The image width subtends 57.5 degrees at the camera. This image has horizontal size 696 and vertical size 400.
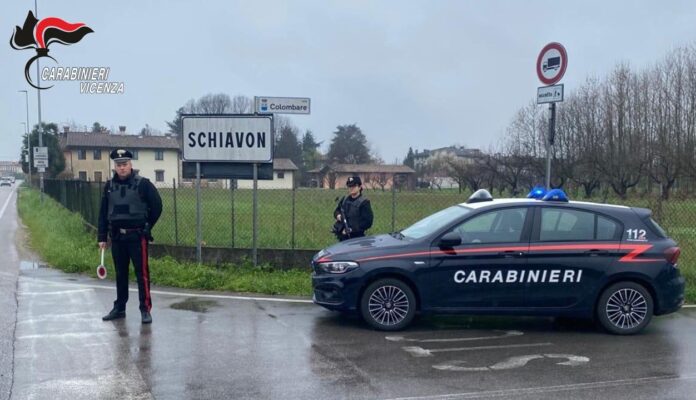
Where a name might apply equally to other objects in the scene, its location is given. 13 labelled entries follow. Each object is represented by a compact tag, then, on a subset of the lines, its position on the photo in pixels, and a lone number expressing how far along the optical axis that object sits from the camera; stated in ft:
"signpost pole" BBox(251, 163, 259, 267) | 35.42
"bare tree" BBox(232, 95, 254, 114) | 273.62
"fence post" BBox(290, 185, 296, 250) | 37.13
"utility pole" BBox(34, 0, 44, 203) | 85.82
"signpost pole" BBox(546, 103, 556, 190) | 29.50
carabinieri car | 23.45
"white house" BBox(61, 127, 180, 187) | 214.28
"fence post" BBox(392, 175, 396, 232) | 36.97
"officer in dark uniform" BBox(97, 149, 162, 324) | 24.47
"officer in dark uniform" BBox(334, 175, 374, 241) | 28.71
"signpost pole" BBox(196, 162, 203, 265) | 35.42
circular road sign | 29.76
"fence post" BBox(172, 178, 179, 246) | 38.38
